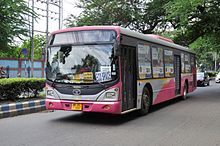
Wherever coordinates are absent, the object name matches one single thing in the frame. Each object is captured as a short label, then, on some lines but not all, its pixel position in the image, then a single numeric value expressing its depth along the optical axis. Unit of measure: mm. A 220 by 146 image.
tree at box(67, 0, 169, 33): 25656
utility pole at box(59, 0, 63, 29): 34438
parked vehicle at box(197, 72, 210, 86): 30381
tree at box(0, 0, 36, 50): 19891
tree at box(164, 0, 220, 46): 16891
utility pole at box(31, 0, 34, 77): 30975
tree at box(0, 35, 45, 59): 53406
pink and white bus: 8547
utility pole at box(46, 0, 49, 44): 32938
